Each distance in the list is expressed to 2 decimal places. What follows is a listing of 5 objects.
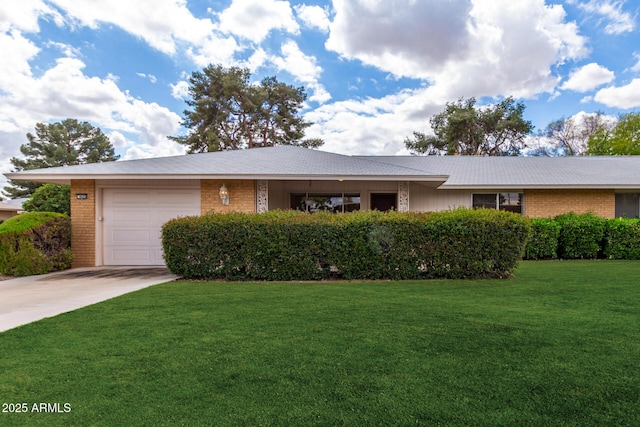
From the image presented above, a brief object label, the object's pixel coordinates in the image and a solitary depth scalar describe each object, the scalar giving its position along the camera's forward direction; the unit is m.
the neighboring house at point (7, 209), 22.62
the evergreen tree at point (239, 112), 26.64
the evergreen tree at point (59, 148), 34.50
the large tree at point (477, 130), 27.39
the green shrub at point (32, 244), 7.98
